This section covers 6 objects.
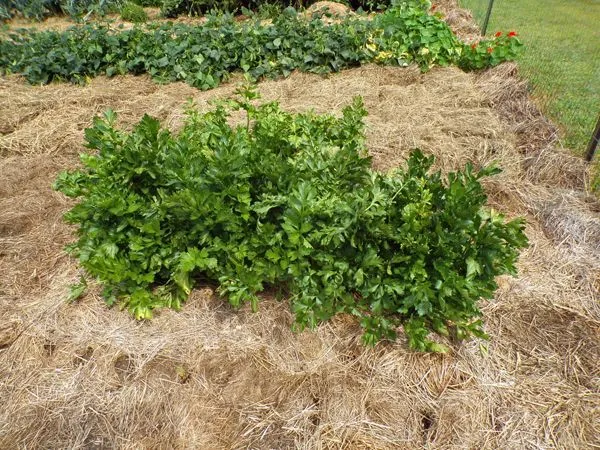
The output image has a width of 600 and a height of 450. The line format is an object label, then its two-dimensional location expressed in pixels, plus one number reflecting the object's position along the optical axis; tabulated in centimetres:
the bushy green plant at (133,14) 820
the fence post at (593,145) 333
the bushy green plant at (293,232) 192
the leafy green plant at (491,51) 471
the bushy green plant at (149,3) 940
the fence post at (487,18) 601
